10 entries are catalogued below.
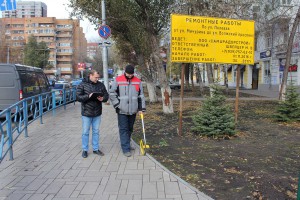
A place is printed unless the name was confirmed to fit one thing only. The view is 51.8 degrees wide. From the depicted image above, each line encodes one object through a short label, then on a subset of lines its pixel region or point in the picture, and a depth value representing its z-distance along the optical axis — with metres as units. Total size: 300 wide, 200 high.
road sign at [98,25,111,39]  14.82
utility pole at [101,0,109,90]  16.58
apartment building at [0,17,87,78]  101.27
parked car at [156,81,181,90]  38.71
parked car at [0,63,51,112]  10.82
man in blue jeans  5.75
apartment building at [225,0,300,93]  15.63
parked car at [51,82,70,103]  13.96
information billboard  7.87
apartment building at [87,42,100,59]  76.75
